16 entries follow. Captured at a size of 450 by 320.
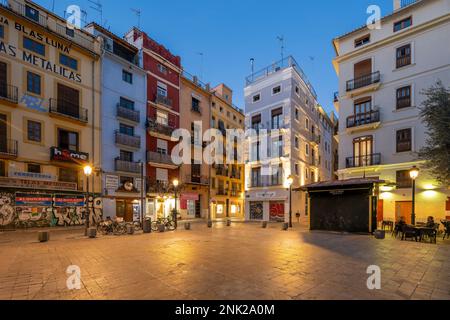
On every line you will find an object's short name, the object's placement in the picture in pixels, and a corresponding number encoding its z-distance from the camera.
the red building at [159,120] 28.52
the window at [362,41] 23.20
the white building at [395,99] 18.98
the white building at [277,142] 28.39
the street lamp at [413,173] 13.59
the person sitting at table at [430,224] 13.56
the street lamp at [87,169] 14.68
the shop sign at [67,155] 19.89
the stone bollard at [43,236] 13.25
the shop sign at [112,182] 23.86
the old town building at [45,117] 18.14
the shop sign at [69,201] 20.34
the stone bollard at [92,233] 14.78
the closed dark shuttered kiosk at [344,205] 15.55
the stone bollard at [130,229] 16.59
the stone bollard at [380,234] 13.65
